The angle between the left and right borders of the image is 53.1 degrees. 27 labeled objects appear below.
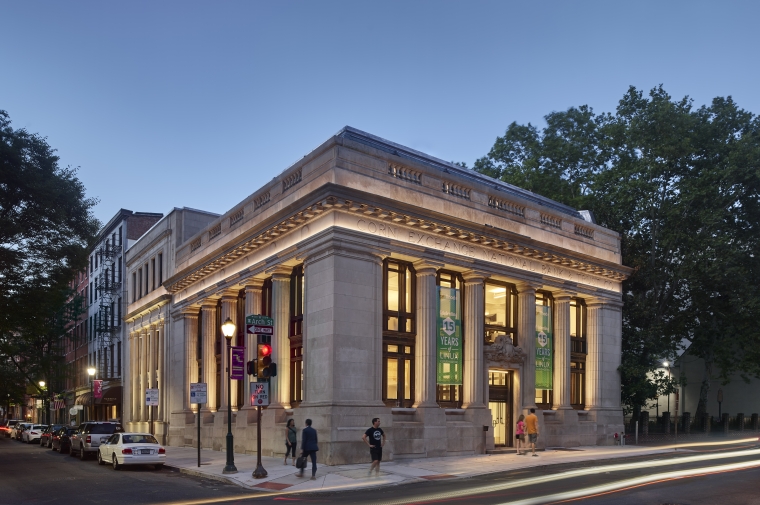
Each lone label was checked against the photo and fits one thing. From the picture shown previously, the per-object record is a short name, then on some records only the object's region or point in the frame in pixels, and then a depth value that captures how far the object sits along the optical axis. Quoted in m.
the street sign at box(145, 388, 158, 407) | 34.94
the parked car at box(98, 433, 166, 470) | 27.48
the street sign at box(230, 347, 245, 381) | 26.33
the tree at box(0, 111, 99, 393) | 35.50
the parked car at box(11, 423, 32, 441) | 59.83
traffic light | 23.08
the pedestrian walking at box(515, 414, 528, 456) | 30.12
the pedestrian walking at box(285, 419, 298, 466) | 26.00
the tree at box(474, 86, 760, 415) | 39.91
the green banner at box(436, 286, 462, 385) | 30.36
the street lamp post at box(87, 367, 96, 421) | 59.03
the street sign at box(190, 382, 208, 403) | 27.98
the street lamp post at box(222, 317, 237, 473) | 24.61
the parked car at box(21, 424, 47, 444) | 55.21
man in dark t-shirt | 22.47
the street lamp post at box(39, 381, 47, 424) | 84.67
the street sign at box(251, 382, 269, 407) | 23.47
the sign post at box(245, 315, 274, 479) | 22.97
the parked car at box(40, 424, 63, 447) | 46.63
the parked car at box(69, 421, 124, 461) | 34.03
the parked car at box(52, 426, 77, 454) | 39.62
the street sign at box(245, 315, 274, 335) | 24.02
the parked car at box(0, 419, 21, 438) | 71.46
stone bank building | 27.22
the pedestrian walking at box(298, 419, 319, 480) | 22.63
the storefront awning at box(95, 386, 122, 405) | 57.56
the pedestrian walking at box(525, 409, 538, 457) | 29.48
